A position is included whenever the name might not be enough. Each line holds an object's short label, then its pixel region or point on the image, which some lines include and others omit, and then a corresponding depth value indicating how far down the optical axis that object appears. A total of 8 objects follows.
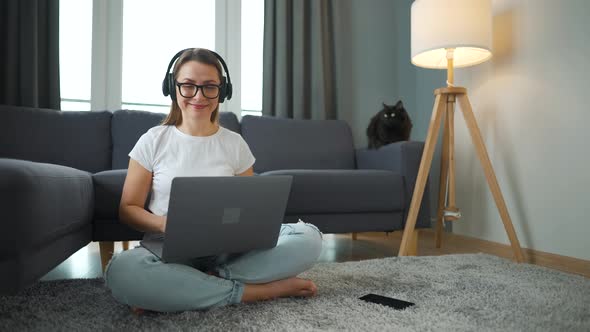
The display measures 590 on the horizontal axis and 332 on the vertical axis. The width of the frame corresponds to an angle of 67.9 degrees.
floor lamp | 2.02
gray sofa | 1.04
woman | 1.12
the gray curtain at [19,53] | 2.51
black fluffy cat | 2.66
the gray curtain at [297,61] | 3.07
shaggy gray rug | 1.06
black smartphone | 1.23
